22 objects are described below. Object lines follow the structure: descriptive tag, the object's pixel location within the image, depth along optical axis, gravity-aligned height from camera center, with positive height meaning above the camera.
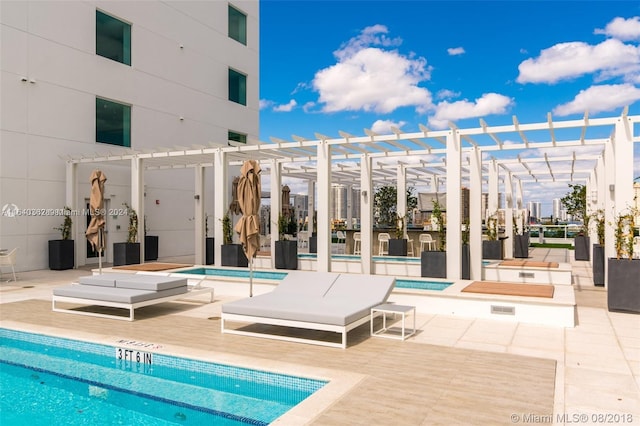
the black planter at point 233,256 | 13.27 -0.86
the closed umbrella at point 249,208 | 8.46 +0.29
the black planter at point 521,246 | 17.66 -0.85
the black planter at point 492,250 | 14.84 -0.83
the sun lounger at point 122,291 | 7.50 -1.06
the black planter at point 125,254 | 13.99 -0.83
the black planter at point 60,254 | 14.23 -0.83
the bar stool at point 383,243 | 16.50 -0.70
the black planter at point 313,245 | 18.22 -0.79
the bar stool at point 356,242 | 17.06 -0.70
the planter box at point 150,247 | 17.03 -0.78
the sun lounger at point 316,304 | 5.98 -1.08
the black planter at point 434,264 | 10.68 -0.90
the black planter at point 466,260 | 10.91 -0.83
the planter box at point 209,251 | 16.53 -0.90
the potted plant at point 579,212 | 17.06 +0.54
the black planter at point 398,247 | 15.56 -0.76
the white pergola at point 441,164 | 9.91 +1.88
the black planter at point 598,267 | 10.59 -0.98
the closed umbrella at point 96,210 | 10.77 +0.35
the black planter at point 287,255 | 13.30 -0.84
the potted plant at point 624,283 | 7.64 -0.96
